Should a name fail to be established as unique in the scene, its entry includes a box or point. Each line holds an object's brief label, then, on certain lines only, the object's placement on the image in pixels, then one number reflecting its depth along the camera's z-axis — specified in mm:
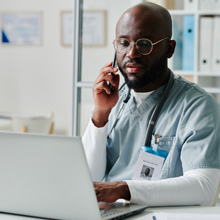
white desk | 1555
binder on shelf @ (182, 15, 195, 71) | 3498
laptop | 1326
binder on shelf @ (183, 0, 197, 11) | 3504
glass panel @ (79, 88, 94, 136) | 3861
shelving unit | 3418
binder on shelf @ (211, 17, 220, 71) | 3390
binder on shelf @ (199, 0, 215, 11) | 3412
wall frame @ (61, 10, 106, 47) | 3655
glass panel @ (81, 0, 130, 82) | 3766
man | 2012
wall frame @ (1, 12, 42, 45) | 8714
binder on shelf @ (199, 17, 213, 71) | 3421
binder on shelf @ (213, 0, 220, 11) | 3378
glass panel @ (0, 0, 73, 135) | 8480
